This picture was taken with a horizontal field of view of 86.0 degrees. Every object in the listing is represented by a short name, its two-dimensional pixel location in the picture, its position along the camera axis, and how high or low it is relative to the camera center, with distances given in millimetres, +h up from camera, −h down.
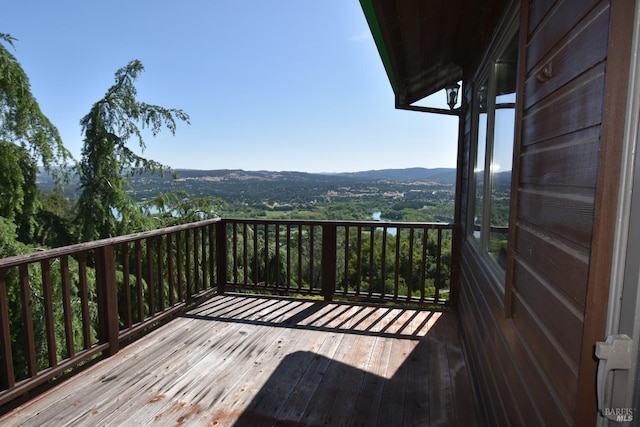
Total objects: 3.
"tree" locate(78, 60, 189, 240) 6531 +450
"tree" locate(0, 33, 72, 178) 4877 +847
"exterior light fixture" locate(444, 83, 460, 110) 3869 +961
